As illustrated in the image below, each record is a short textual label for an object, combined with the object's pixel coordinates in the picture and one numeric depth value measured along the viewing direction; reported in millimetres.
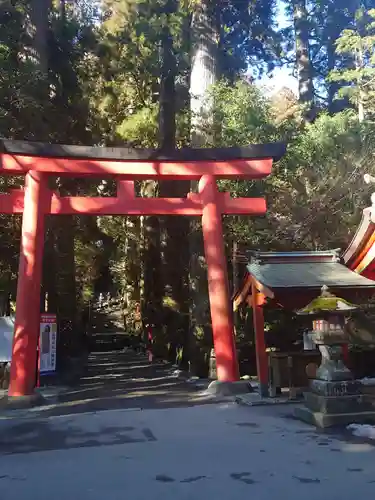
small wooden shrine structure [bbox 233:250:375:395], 9117
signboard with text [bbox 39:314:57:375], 12414
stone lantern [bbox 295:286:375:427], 6977
